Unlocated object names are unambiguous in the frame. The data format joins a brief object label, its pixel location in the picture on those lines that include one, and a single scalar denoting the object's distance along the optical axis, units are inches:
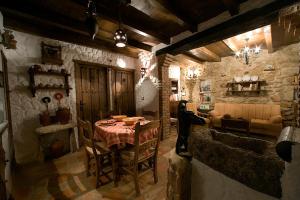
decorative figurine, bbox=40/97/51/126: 113.4
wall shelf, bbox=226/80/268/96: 193.6
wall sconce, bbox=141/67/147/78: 169.5
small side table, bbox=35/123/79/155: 106.6
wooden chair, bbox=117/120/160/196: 71.7
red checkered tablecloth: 79.4
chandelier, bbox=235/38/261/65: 147.4
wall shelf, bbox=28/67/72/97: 111.3
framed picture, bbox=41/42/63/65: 117.3
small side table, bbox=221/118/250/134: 150.6
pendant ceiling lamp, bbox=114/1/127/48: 77.0
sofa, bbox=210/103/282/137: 163.3
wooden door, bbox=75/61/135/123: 142.5
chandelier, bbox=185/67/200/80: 244.8
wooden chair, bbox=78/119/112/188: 77.1
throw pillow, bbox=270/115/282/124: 161.1
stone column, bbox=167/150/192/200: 39.3
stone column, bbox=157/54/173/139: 160.6
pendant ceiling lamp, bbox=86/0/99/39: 59.4
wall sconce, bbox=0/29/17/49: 78.3
